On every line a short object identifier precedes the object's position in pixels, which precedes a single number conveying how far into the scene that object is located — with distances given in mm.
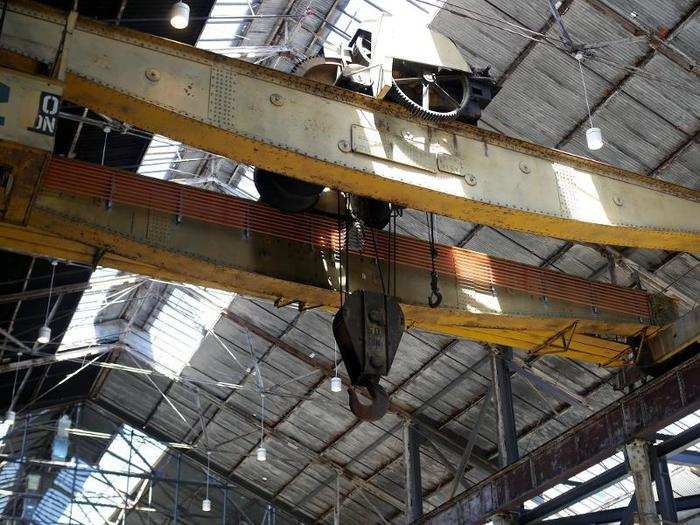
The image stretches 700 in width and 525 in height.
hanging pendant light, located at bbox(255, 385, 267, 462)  24931
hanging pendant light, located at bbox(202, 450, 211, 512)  28112
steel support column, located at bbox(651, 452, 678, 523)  11852
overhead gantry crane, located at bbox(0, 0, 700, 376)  7215
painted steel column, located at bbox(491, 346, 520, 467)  16531
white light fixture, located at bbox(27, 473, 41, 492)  28847
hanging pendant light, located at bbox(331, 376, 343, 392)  18811
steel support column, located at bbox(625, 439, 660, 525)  11625
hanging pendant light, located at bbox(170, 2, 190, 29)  11992
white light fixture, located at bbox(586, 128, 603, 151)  11898
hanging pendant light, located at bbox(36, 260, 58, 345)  18703
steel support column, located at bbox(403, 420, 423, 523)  20047
